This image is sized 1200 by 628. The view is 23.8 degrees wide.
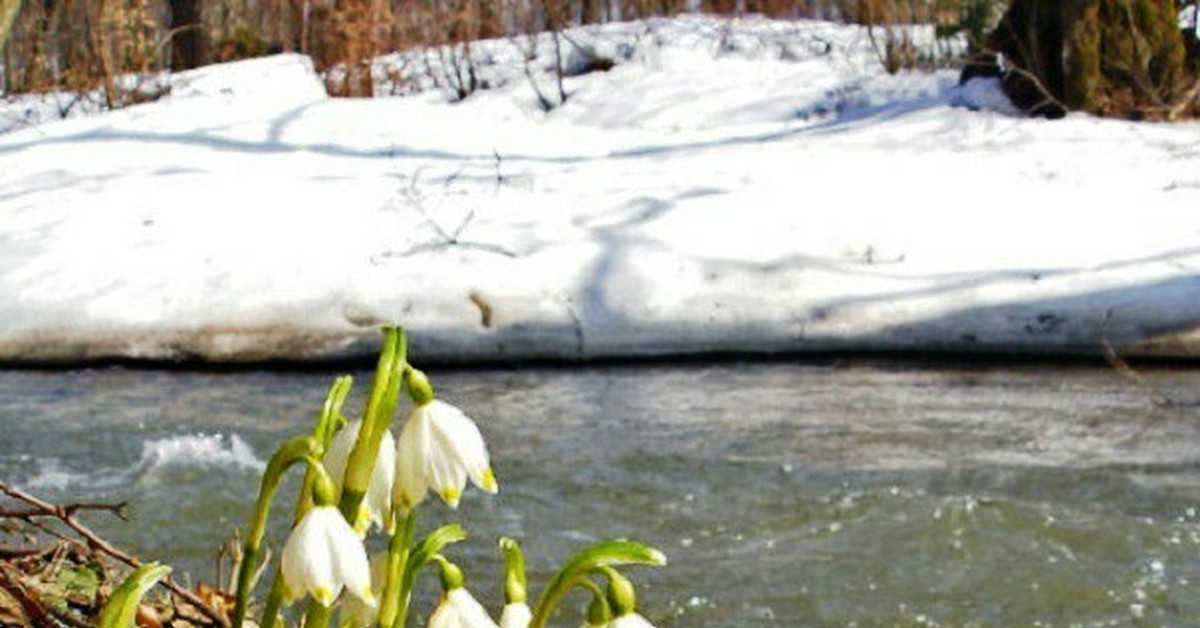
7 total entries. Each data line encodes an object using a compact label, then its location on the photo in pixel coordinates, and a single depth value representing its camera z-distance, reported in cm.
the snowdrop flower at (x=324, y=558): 56
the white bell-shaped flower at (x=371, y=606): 63
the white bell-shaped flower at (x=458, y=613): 59
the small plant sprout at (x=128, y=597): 57
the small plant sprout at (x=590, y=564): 55
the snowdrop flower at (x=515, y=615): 60
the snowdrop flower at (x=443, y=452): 58
